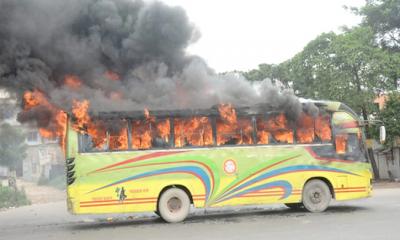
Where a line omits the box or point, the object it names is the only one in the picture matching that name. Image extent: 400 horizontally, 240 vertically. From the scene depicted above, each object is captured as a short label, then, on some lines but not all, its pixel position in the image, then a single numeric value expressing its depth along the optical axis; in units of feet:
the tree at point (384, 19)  101.76
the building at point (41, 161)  158.30
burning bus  40.83
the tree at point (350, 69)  86.12
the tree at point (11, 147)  105.62
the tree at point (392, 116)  86.53
